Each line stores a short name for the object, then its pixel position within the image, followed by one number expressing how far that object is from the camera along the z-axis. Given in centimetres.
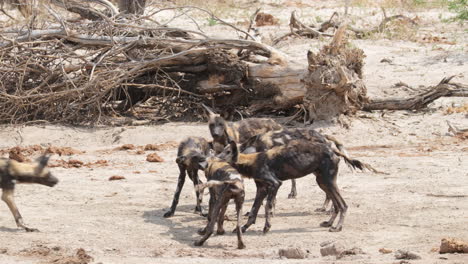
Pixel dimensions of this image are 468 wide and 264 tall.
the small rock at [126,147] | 2400
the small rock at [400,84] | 2924
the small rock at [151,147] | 2387
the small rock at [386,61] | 3216
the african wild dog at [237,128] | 1856
